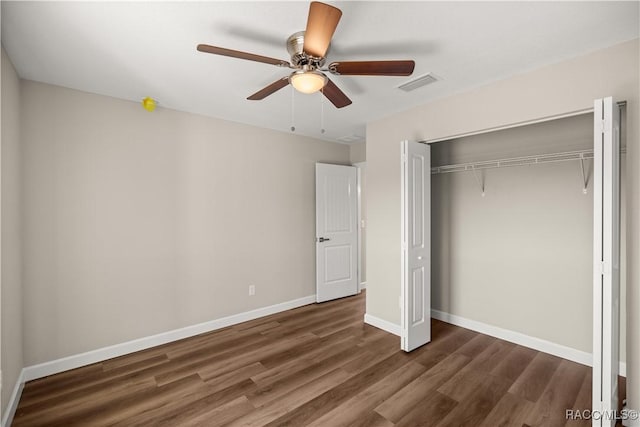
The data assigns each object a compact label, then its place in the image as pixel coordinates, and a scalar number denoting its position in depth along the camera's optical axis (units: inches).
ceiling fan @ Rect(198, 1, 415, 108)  60.0
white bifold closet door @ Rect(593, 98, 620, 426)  70.7
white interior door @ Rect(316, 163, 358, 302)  183.9
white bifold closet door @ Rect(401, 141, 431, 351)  118.9
